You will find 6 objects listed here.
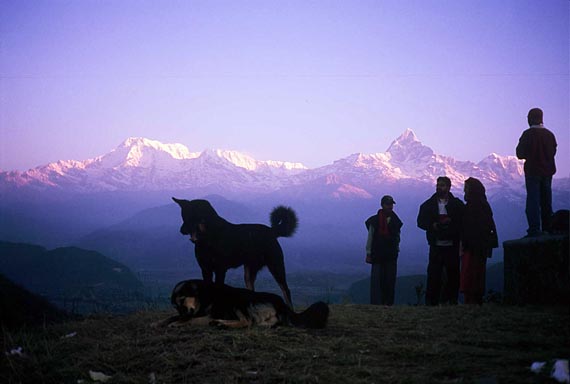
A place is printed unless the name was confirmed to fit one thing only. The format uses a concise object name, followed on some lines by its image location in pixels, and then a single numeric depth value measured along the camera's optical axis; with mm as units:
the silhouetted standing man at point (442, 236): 9500
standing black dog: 8078
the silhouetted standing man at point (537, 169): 8797
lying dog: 6266
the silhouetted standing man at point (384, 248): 11055
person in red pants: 9164
